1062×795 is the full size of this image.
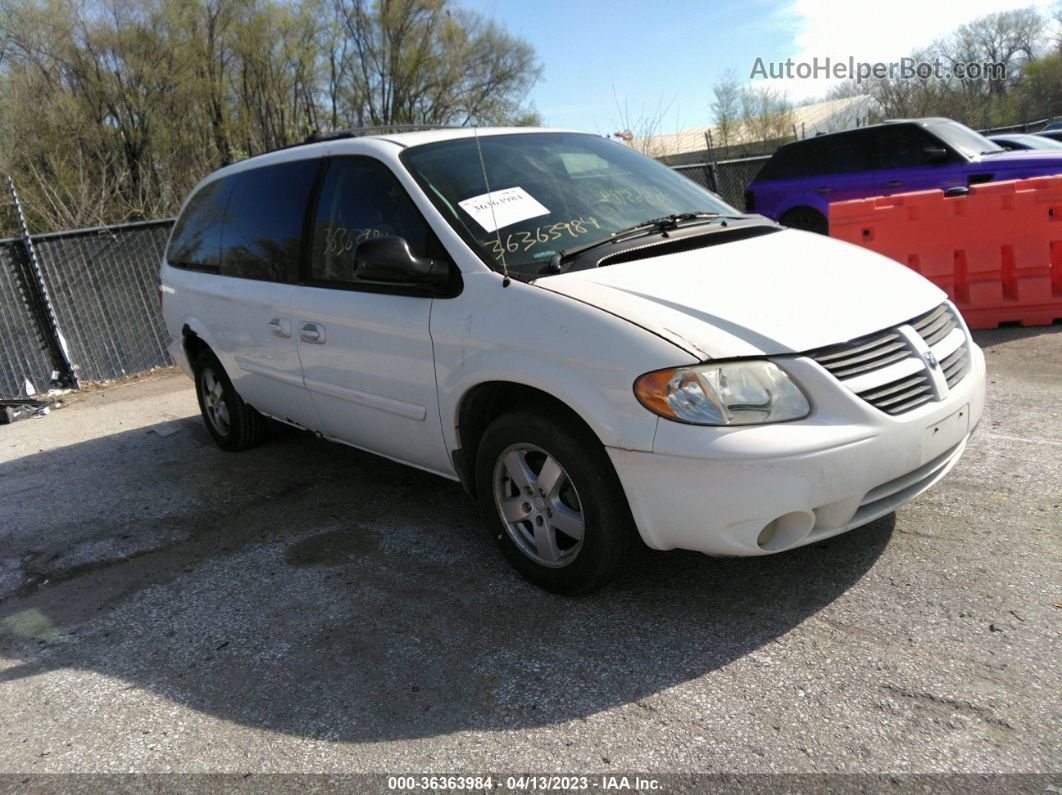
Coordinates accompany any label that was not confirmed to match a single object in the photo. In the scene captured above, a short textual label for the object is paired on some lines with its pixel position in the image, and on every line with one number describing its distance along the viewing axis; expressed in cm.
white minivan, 280
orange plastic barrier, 678
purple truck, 955
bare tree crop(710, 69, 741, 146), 3759
